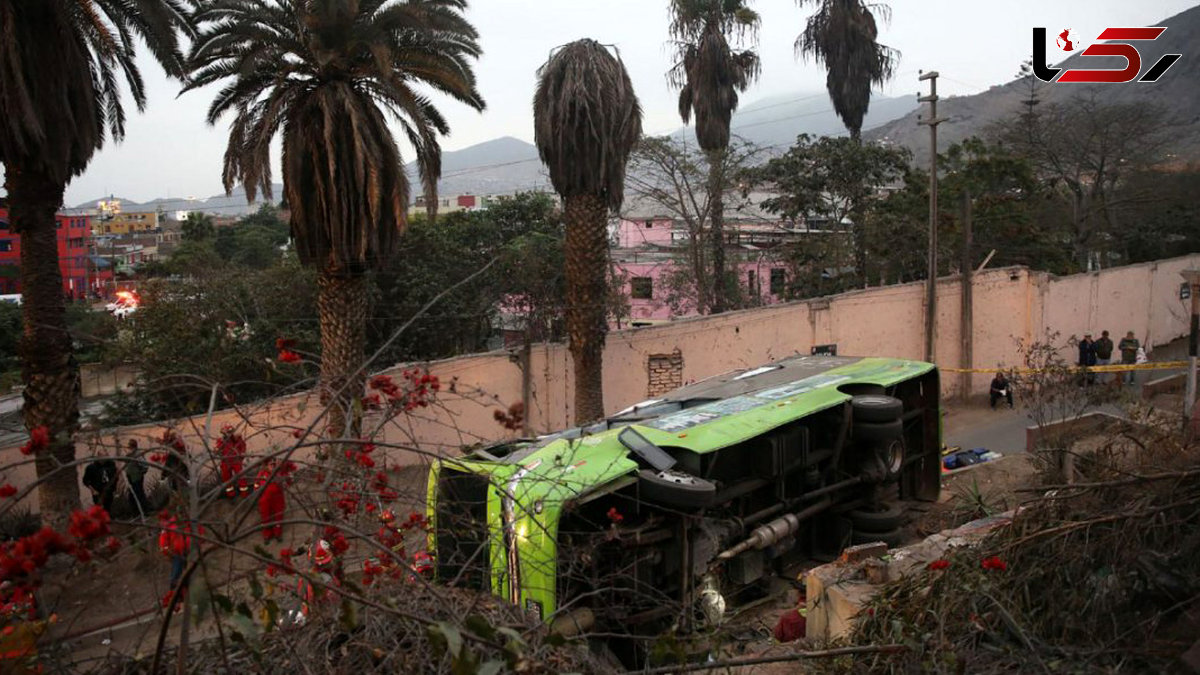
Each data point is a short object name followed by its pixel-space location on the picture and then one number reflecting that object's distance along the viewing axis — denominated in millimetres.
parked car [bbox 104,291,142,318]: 21736
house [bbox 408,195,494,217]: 79700
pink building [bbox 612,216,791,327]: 28828
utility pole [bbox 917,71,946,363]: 20250
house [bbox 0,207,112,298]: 43719
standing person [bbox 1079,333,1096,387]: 20812
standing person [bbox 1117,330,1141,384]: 21578
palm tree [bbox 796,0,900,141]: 30109
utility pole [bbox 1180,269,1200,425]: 13941
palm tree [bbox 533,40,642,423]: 14789
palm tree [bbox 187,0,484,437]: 13328
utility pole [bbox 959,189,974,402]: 22188
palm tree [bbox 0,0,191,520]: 11156
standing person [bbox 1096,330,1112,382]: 21391
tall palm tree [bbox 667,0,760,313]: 26844
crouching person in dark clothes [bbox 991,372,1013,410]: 19788
